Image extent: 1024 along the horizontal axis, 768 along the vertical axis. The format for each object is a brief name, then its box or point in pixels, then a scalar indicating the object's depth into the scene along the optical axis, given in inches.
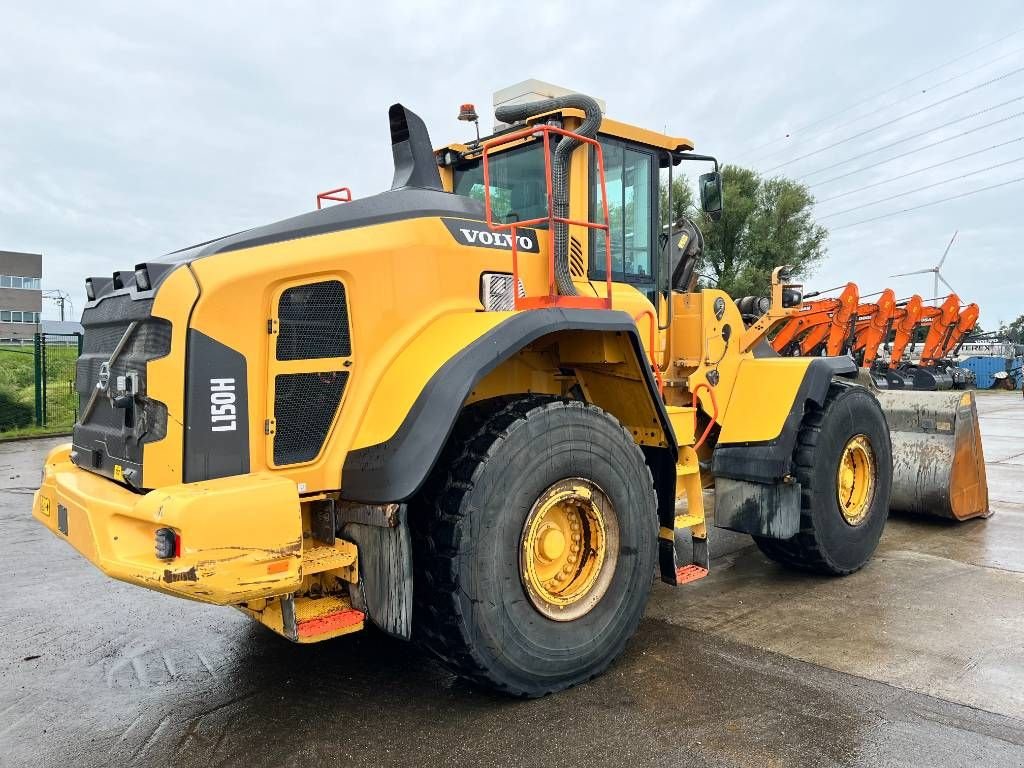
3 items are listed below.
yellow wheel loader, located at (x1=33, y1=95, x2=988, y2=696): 112.7
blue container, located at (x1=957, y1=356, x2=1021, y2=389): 1194.0
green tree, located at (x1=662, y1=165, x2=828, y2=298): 1230.3
